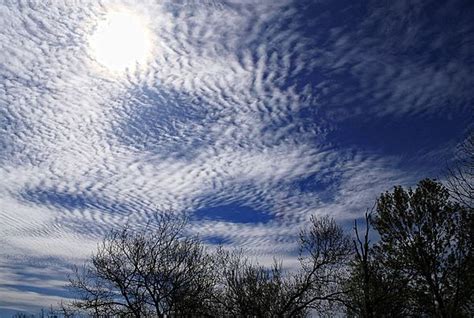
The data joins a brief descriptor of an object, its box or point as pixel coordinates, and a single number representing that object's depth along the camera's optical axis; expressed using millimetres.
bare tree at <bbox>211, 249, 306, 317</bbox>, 24516
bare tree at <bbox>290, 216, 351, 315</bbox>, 23055
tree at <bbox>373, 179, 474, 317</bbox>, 19659
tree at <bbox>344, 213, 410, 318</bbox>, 13908
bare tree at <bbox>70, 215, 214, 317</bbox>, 22766
